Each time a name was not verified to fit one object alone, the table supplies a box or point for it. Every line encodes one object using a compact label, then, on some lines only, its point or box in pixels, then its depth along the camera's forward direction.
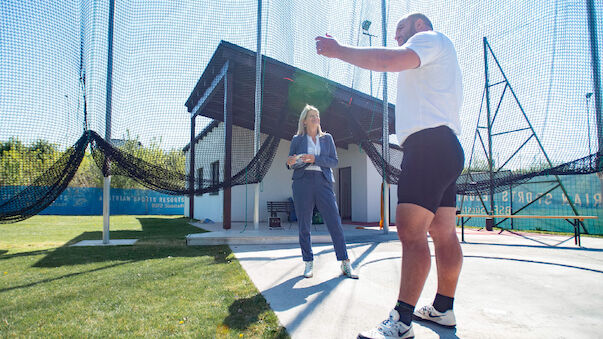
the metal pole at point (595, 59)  4.50
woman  2.91
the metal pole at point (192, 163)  5.83
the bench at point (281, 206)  10.71
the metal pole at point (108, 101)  4.95
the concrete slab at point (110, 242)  4.93
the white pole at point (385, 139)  6.94
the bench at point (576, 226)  5.09
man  1.47
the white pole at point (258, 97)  6.16
